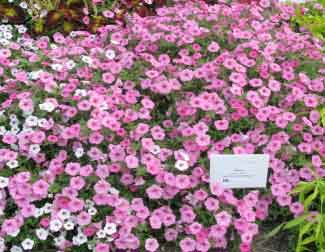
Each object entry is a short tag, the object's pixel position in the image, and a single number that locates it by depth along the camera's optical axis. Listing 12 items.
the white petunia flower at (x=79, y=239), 2.45
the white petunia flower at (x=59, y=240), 2.47
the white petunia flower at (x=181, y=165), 2.59
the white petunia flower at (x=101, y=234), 2.44
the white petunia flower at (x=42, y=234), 2.45
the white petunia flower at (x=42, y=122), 2.74
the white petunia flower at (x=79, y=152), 2.67
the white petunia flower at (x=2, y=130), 2.82
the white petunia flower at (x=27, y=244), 2.44
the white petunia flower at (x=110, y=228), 2.44
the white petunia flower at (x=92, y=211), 2.49
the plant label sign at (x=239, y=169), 2.55
